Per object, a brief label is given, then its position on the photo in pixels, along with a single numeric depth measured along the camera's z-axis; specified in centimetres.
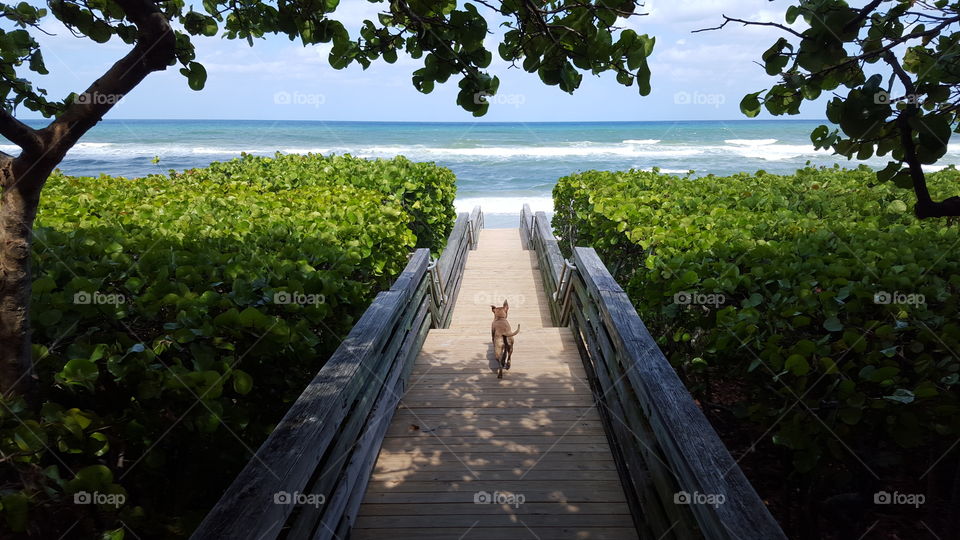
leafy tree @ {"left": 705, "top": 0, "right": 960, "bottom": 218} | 170
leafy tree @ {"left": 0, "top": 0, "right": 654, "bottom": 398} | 192
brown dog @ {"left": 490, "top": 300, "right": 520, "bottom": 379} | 489
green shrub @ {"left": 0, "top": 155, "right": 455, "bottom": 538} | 185
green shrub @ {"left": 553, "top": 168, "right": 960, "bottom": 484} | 221
